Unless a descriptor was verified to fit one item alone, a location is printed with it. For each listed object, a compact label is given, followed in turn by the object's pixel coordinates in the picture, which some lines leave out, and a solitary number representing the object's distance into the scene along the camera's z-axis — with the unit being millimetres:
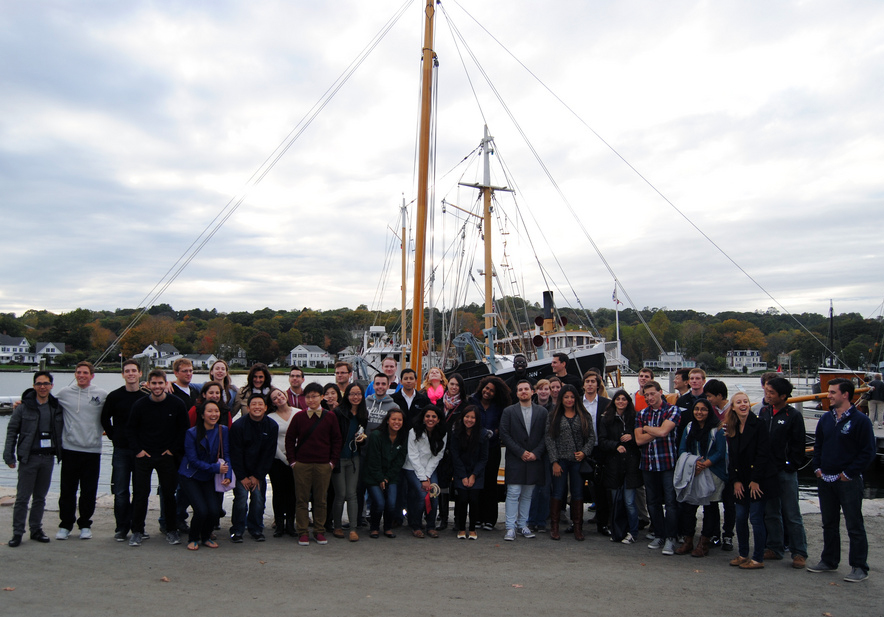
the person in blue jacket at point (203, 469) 5809
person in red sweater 6070
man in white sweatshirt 5988
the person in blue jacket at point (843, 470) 5121
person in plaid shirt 6066
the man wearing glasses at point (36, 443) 5762
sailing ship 11141
